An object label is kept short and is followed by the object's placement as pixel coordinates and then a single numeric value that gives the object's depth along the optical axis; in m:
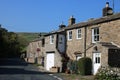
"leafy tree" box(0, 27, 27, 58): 74.12
